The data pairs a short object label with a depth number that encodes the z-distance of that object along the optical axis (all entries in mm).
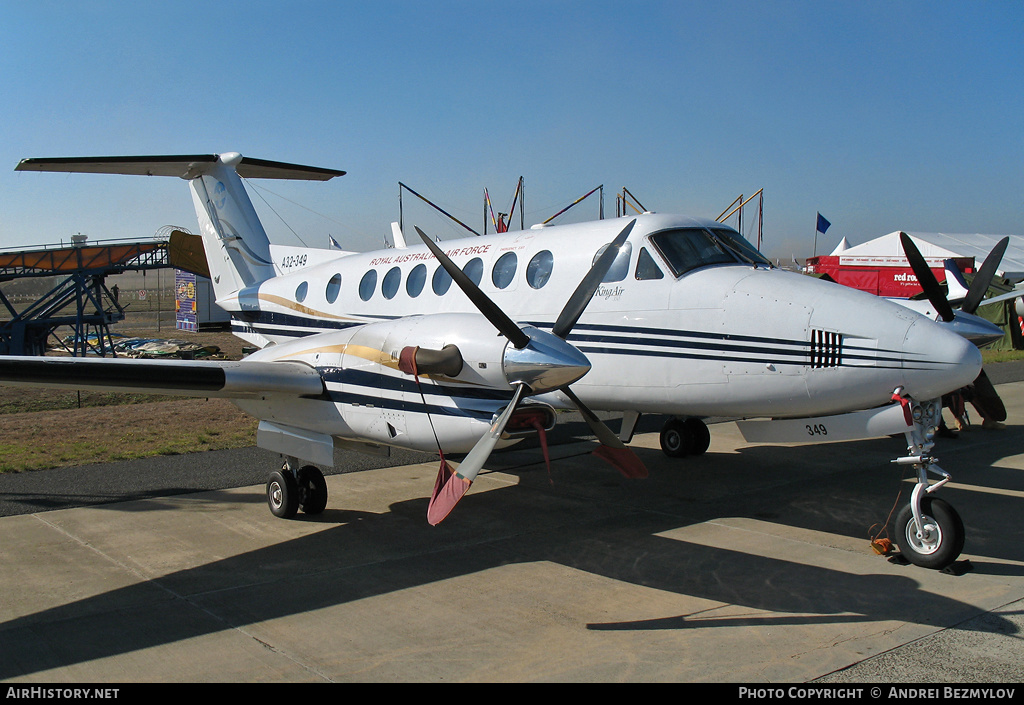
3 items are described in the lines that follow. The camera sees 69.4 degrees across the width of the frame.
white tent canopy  42969
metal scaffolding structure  23875
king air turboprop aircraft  5953
